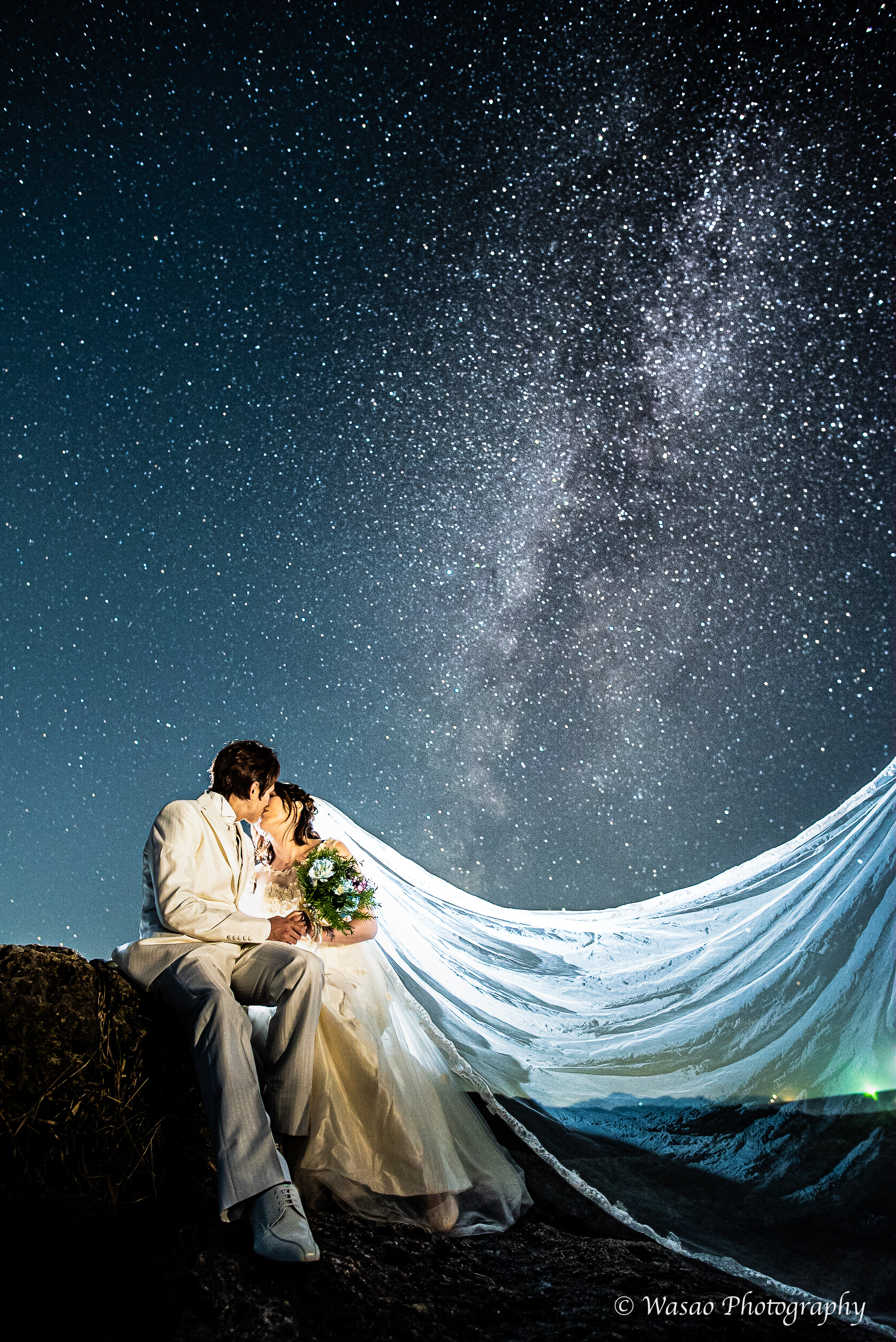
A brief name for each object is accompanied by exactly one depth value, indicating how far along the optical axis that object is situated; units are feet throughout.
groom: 8.23
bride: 10.32
